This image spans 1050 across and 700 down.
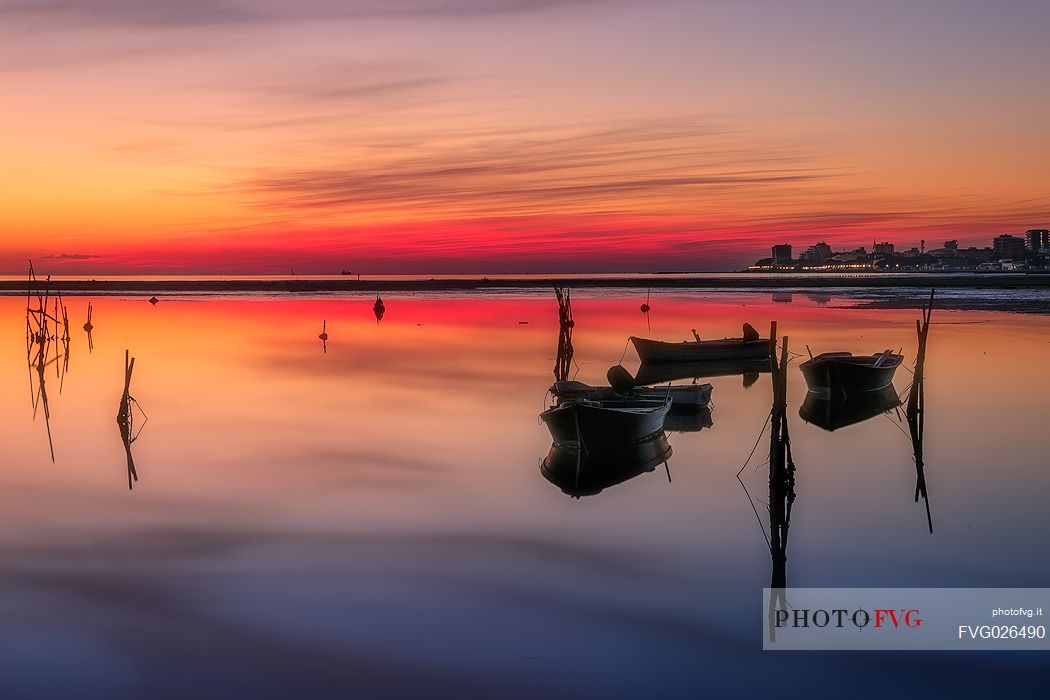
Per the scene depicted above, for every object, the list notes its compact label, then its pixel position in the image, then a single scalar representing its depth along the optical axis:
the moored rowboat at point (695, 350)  39.41
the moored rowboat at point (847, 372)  29.19
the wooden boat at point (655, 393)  22.73
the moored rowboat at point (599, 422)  20.22
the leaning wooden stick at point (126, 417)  23.41
